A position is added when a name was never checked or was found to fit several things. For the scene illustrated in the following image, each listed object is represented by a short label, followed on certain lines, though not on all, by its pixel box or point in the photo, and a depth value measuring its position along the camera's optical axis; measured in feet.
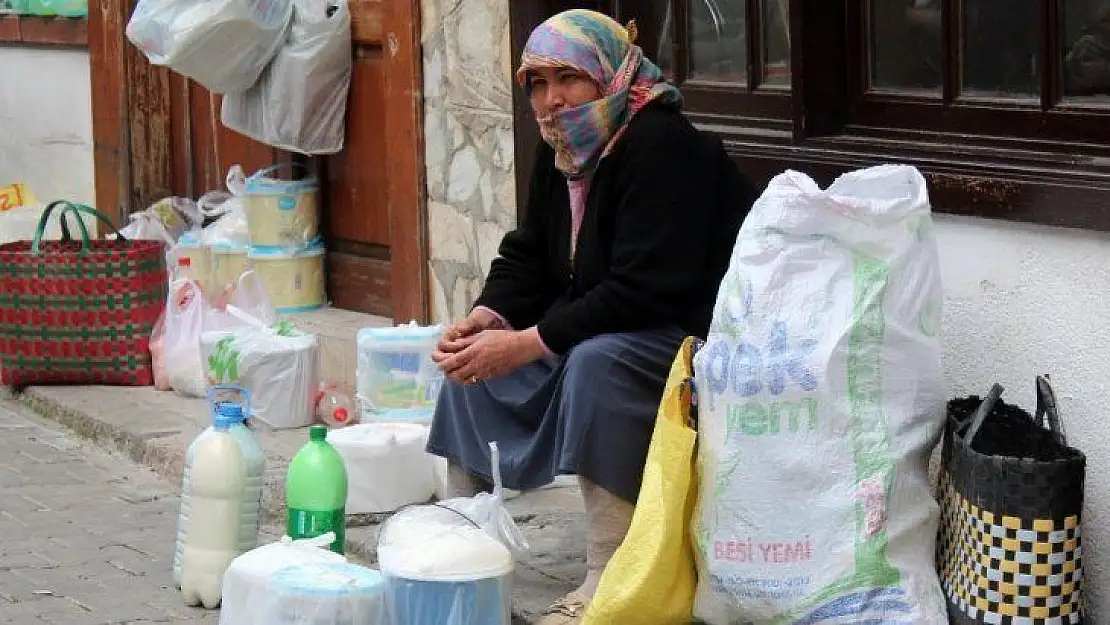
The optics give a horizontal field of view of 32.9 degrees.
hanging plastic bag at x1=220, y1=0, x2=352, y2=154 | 24.53
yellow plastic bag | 13.00
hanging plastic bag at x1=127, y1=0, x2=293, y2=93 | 24.25
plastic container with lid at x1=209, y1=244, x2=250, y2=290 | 26.11
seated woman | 13.93
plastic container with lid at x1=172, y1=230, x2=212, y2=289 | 26.43
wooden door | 22.29
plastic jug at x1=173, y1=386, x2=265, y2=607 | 15.87
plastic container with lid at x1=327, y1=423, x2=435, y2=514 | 17.66
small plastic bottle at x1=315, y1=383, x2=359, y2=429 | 21.36
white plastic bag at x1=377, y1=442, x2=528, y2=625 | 13.47
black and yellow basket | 11.86
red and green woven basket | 23.76
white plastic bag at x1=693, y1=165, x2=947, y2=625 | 12.50
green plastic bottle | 14.96
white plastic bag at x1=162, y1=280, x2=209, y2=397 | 23.36
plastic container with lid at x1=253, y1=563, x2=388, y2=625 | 13.33
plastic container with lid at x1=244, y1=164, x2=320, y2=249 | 25.52
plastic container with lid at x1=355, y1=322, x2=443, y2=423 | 19.75
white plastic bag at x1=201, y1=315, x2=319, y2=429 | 21.13
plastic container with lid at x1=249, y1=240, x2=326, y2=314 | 25.53
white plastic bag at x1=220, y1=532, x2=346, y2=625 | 13.57
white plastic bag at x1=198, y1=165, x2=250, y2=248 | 26.17
